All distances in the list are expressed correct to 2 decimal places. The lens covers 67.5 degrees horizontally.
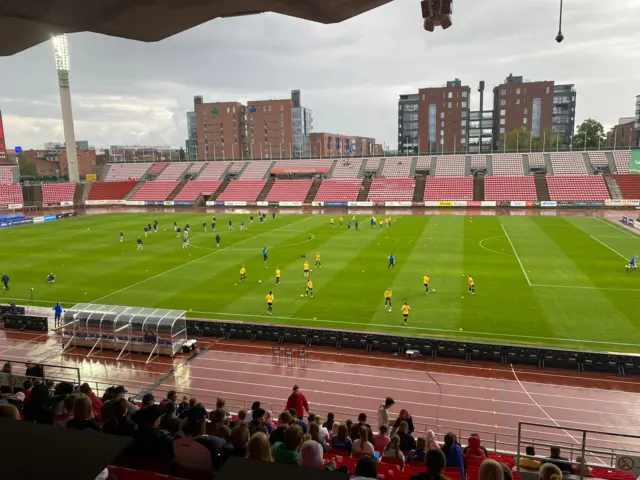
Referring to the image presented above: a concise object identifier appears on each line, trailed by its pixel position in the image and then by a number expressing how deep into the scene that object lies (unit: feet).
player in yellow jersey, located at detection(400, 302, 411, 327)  71.31
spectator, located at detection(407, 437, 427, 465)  24.71
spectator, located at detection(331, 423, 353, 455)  27.40
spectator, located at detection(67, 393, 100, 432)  18.53
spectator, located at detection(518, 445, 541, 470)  27.31
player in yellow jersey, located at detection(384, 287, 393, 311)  78.68
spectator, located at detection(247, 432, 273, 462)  14.37
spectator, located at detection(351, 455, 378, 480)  13.78
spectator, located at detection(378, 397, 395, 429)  35.81
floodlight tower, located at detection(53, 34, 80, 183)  274.98
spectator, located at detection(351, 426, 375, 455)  24.64
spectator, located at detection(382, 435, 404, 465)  24.06
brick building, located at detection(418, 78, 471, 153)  403.75
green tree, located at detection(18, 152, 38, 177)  424.87
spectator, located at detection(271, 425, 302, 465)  16.31
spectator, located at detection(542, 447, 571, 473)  24.35
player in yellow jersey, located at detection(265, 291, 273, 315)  77.51
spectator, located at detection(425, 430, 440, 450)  26.30
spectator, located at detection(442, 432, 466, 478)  22.43
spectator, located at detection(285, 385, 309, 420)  36.91
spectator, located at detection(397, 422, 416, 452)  28.58
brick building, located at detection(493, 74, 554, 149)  406.82
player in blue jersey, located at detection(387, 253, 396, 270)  104.49
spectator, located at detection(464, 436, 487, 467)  26.00
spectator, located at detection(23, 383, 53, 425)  18.88
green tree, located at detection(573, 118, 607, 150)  346.95
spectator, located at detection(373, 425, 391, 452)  28.14
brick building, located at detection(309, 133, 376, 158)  491.72
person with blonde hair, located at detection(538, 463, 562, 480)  15.06
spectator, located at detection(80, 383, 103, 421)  28.79
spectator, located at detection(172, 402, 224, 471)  14.83
